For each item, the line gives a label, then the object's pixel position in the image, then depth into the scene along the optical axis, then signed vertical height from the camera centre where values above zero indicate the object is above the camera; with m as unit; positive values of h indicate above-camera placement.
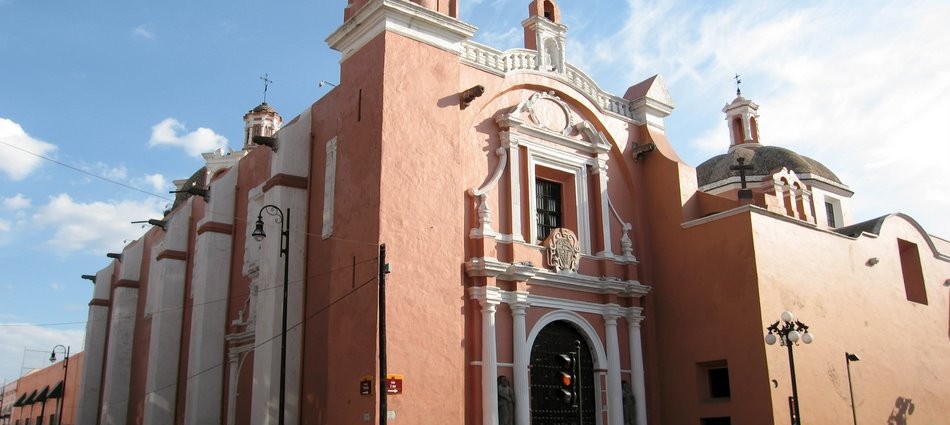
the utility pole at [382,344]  12.80 +1.66
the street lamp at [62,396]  31.37 +2.45
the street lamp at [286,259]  14.48 +3.44
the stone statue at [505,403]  15.23 +0.92
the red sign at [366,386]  13.61 +1.11
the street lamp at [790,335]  14.85 +2.00
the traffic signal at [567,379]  10.15 +0.88
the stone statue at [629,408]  17.22 +0.90
